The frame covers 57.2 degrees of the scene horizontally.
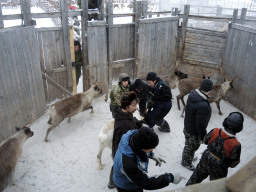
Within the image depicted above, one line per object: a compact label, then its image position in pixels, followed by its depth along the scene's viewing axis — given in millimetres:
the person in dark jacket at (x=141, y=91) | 5223
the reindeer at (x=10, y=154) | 4056
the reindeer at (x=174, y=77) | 7968
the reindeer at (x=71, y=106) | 5746
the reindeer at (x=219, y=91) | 7012
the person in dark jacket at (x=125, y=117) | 3492
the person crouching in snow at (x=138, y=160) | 2426
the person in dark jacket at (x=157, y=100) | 5254
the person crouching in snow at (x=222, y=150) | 3148
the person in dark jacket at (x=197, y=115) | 4016
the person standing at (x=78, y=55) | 7266
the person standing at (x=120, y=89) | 5270
